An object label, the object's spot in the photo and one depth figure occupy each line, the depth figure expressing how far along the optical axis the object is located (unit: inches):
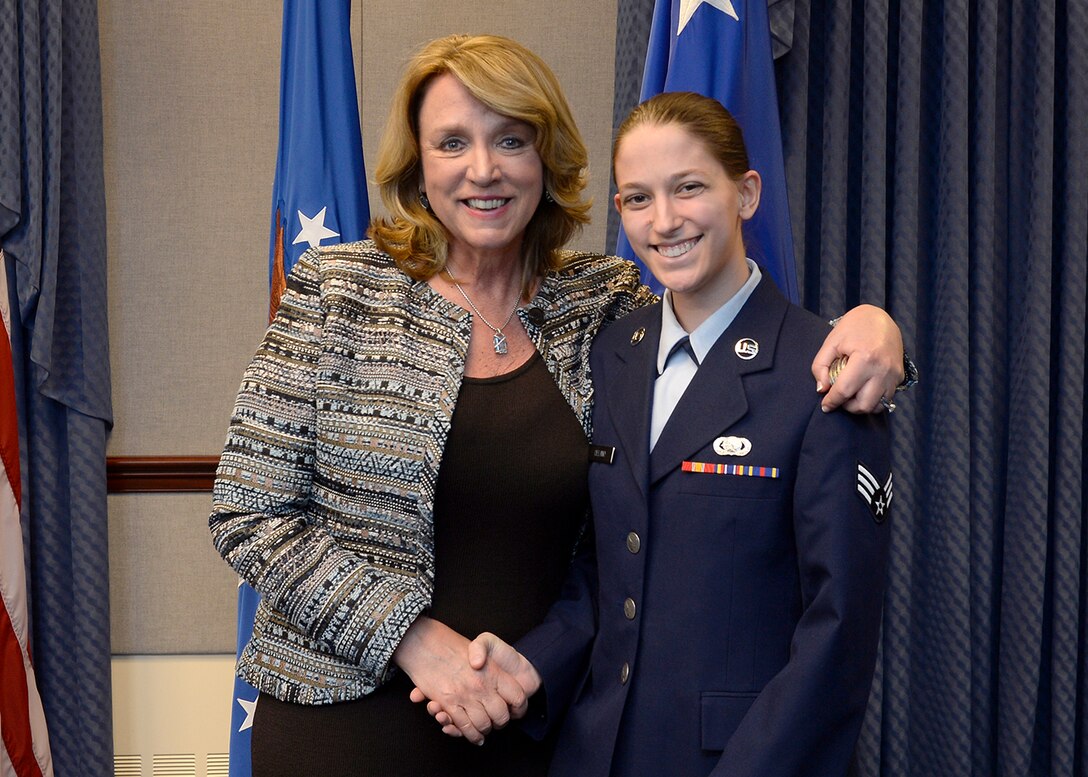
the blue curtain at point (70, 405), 101.4
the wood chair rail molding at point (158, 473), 113.4
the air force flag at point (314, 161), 95.3
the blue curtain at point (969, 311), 107.2
